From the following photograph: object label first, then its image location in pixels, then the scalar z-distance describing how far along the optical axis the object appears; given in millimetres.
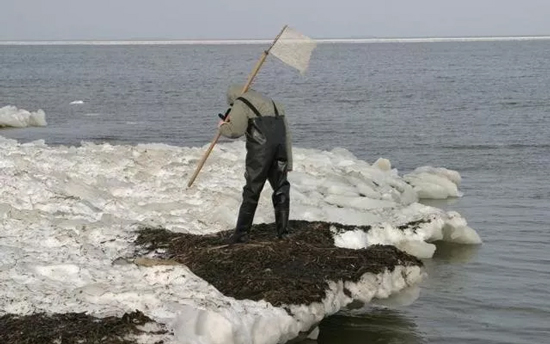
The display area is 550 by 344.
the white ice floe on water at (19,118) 28500
